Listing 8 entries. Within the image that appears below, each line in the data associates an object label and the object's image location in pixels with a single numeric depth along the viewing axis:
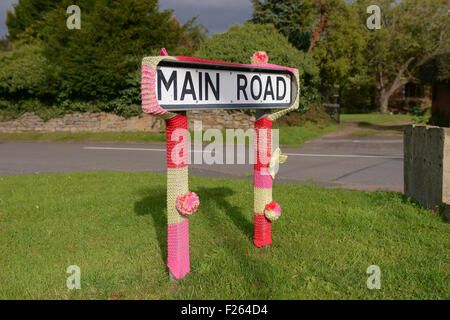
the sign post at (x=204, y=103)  2.88
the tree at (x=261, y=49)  18.02
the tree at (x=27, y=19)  32.16
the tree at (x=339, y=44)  20.31
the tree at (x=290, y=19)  21.91
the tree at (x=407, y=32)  30.55
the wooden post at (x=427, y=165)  5.03
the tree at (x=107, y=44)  18.92
